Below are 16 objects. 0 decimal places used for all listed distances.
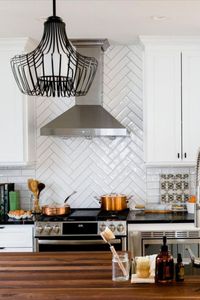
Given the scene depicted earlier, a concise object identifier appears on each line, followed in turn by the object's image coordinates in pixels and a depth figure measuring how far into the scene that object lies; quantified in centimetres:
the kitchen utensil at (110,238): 210
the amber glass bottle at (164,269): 205
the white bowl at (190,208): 423
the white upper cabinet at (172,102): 418
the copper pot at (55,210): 404
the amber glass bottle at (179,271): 206
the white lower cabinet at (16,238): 389
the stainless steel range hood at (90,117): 412
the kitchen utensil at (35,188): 435
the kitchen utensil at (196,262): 235
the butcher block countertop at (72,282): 189
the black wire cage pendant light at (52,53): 185
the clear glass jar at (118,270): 210
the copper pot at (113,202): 425
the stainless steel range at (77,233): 382
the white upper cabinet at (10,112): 419
